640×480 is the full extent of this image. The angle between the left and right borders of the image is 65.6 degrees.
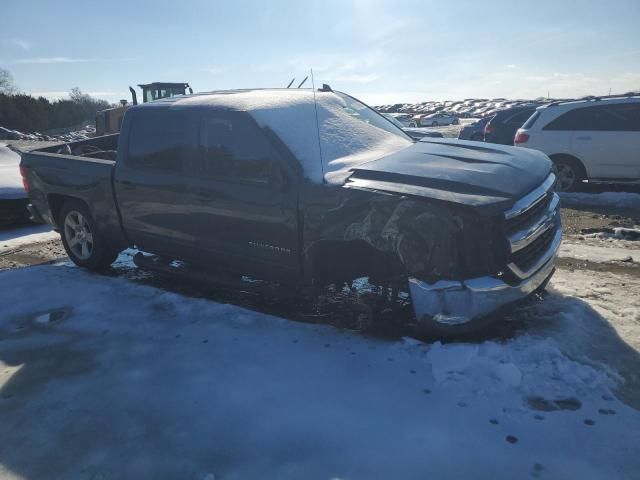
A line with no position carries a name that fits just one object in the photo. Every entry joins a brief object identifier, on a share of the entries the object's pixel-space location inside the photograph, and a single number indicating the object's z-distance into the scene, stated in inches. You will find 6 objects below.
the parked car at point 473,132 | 683.4
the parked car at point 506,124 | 509.0
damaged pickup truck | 125.1
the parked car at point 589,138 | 333.7
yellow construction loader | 727.1
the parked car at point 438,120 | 1825.9
